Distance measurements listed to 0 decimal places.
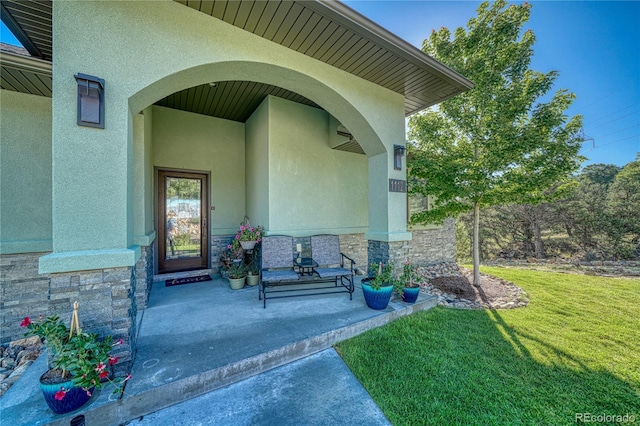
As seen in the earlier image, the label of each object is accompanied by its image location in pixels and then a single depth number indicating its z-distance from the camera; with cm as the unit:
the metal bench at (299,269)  412
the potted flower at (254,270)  499
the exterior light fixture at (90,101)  209
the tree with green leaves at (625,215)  997
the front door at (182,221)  562
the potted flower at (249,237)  493
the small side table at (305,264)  458
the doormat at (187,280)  517
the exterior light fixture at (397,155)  429
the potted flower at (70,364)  171
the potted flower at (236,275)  474
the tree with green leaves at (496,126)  485
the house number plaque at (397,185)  429
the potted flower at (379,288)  372
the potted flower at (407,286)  411
